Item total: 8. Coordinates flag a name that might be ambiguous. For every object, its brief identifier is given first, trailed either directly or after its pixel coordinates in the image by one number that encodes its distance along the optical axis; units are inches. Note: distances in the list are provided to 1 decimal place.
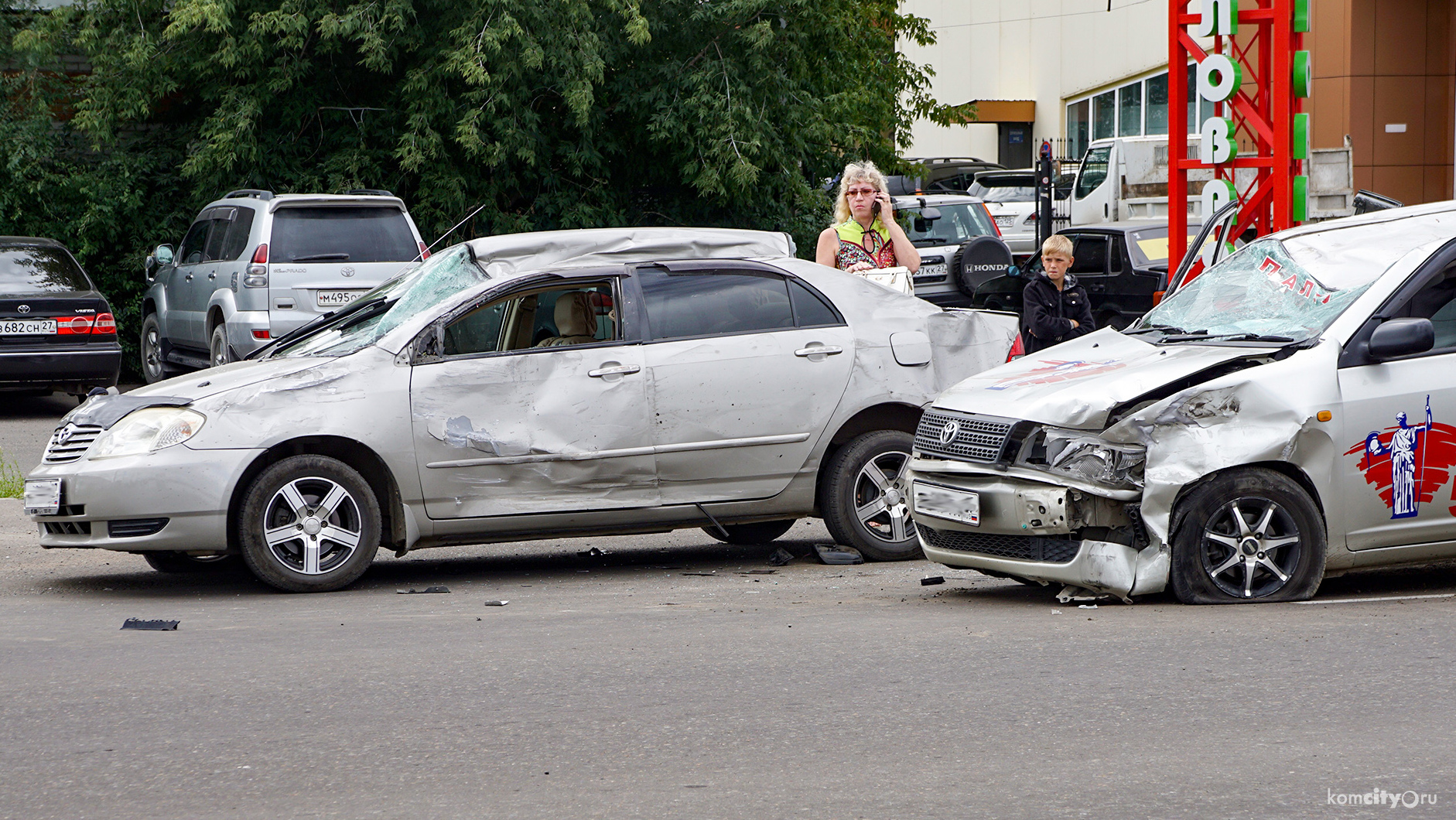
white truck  1624.0
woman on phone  774.5
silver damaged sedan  576.1
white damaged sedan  505.0
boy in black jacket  770.2
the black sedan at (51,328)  1170.0
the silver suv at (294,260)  1131.9
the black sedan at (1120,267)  1387.8
